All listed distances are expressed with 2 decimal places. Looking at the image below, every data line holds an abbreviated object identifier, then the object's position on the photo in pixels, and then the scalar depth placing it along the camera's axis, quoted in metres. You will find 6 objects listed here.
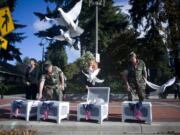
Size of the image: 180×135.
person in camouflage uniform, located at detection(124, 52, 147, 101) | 4.98
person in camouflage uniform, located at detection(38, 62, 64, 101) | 5.14
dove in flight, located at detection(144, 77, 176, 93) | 5.50
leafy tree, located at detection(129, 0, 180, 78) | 6.90
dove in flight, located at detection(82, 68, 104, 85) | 6.42
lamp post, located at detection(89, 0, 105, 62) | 12.41
